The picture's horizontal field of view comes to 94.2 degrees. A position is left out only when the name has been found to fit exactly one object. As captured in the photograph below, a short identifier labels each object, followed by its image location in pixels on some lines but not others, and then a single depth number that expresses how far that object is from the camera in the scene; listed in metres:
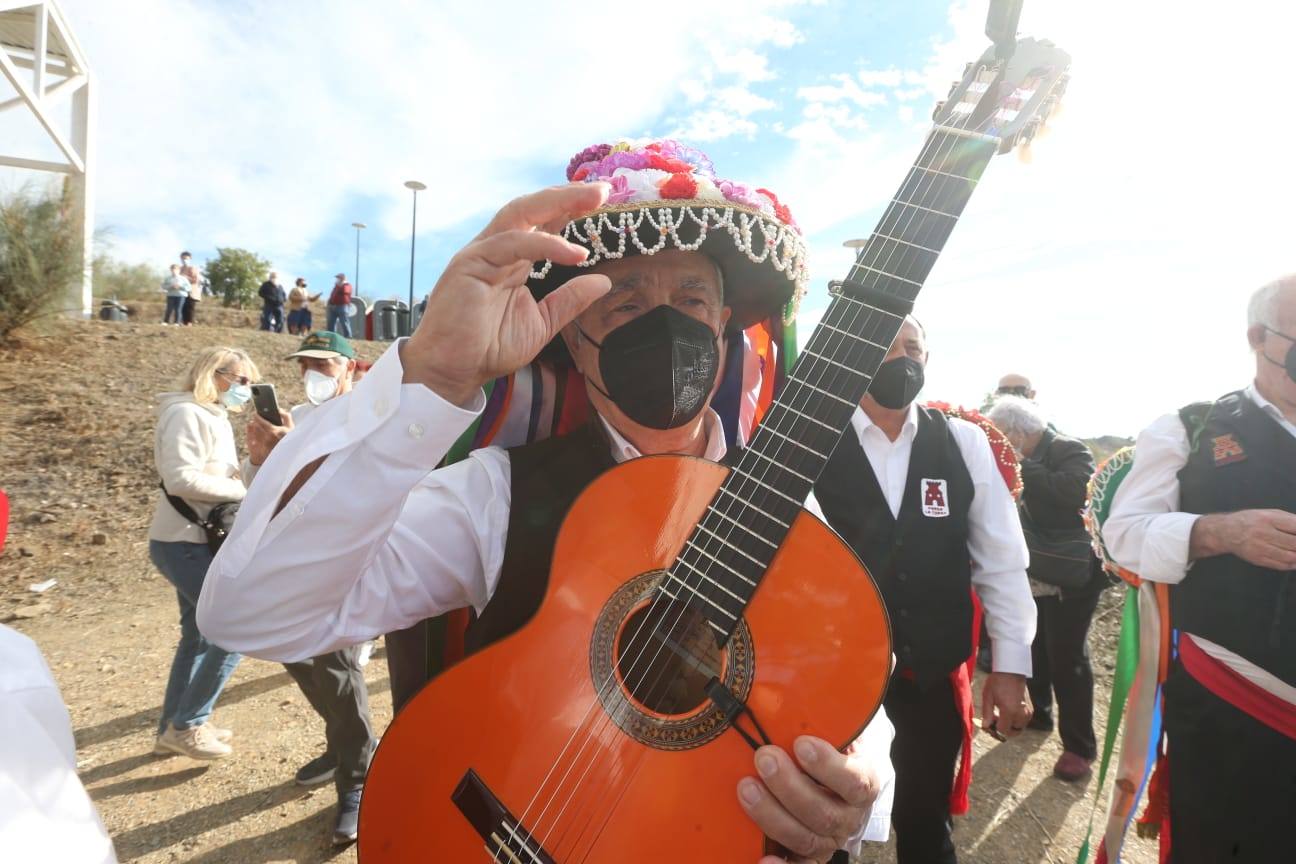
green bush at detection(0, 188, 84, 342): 9.36
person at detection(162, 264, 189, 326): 13.51
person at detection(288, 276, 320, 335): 16.09
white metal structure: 10.88
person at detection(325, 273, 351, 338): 15.41
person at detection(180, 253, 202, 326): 13.86
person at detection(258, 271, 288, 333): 15.00
